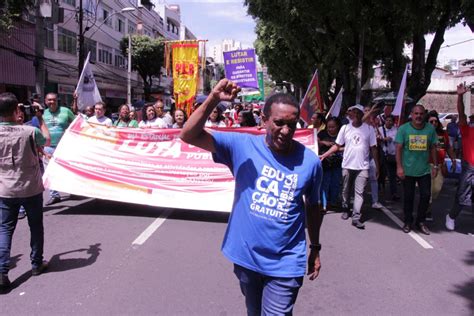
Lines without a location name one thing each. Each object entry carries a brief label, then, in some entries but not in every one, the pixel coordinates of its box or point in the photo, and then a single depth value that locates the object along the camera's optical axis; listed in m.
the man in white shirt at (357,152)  6.58
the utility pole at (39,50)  17.09
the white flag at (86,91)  8.95
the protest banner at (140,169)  6.72
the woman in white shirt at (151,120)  8.66
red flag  8.73
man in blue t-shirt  2.37
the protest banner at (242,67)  14.14
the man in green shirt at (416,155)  6.08
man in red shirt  6.23
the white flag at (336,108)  9.34
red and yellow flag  14.94
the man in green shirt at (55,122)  7.38
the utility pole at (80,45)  21.92
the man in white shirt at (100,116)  8.25
